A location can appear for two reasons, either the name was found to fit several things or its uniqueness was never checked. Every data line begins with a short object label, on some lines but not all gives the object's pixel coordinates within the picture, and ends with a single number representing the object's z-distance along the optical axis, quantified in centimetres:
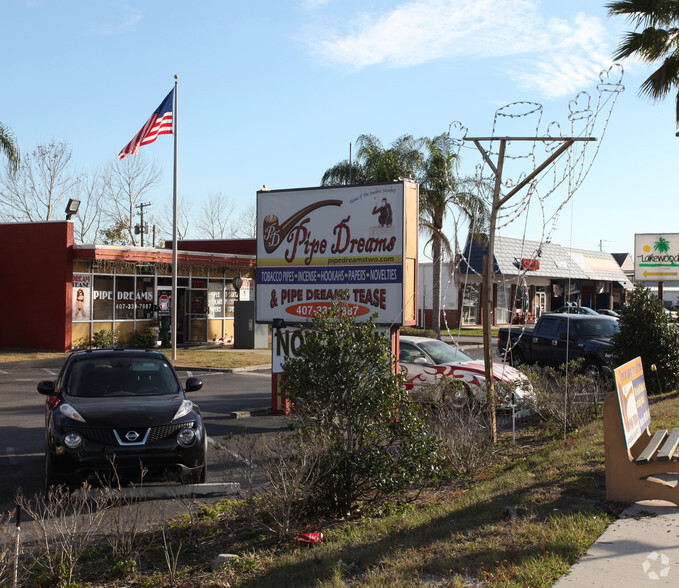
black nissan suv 712
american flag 2228
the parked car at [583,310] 3375
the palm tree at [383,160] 3231
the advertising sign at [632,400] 644
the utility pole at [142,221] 5594
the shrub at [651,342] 1310
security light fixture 2655
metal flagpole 2308
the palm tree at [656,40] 1538
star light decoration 923
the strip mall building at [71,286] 2511
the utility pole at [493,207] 911
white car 1275
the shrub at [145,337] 2722
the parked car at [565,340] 1703
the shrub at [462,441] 773
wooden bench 614
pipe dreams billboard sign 1238
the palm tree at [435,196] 3216
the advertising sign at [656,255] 3859
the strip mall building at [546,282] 4469
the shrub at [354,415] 627
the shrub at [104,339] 2545
